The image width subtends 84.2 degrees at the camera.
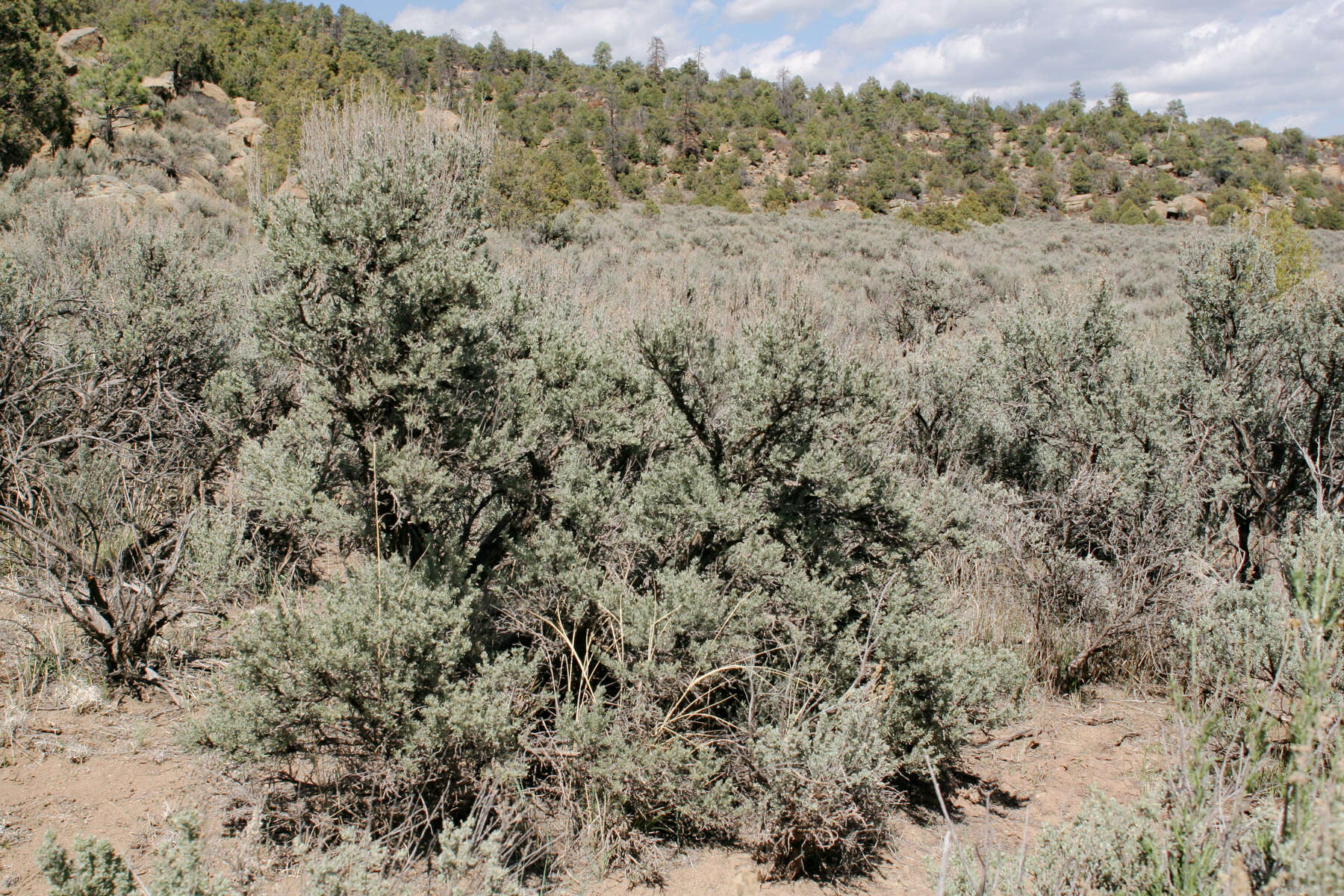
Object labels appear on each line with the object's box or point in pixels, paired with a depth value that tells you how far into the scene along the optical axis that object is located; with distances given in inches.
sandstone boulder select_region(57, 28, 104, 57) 1066.7
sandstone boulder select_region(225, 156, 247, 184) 888.7
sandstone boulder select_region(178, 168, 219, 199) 744.3
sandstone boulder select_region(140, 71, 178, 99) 1093.1
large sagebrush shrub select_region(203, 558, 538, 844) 115.3
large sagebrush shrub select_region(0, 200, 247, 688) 155.6
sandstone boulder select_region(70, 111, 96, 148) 810.2
